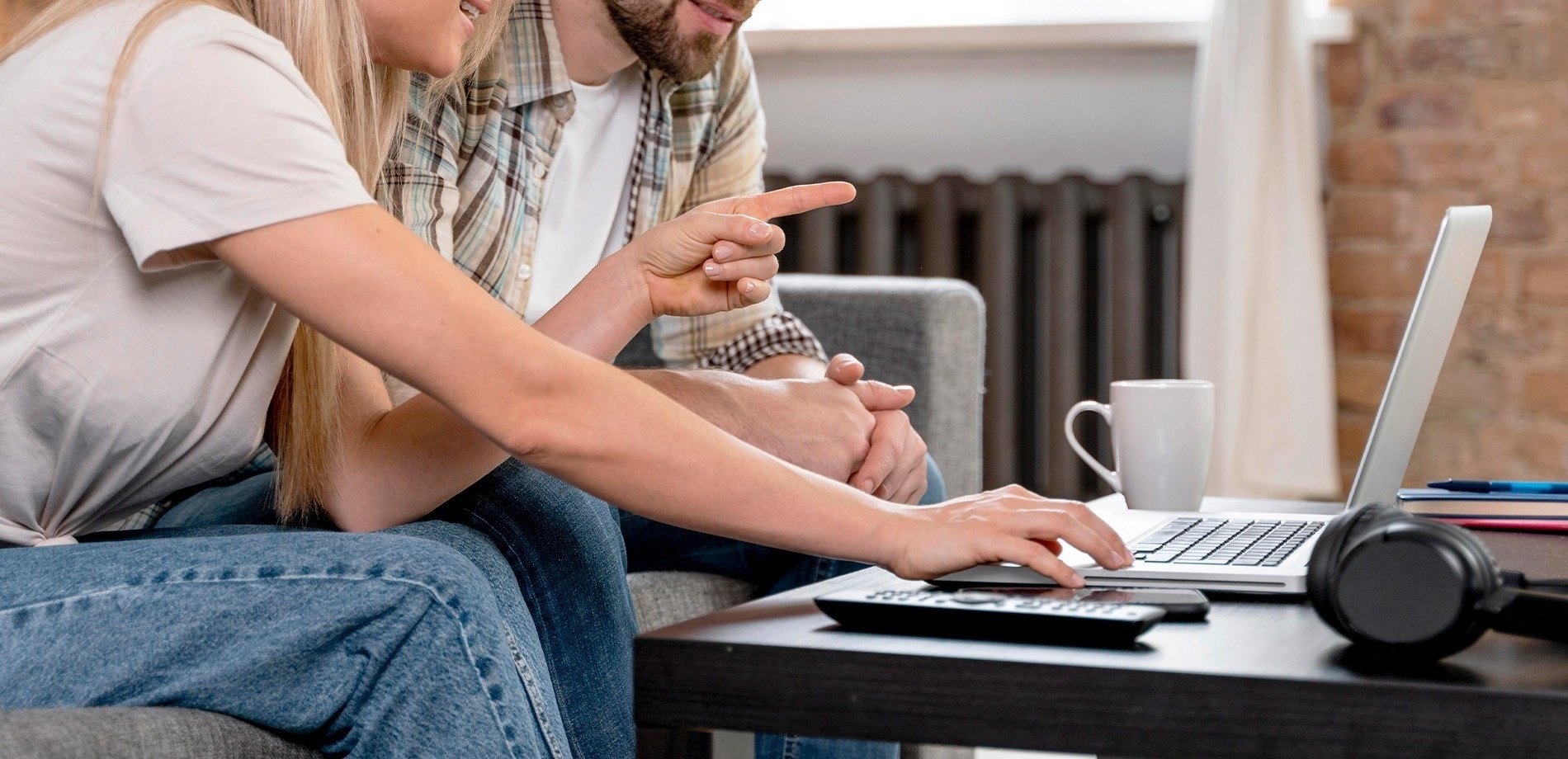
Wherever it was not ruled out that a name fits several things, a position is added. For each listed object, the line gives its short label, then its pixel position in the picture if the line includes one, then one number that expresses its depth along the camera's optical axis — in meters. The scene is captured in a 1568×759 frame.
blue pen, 2.52
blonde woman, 2.24
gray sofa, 3.31
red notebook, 2.43
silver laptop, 2.23
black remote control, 2.06
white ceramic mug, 2.65
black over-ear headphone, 2.03
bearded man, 2.48
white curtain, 4.44
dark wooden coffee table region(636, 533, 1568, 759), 1.98
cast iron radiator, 4.76
